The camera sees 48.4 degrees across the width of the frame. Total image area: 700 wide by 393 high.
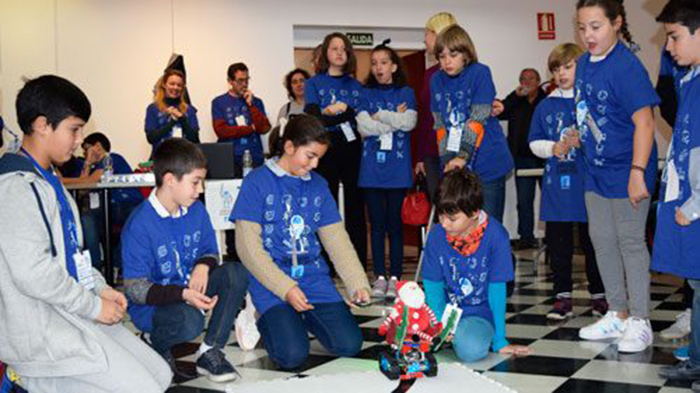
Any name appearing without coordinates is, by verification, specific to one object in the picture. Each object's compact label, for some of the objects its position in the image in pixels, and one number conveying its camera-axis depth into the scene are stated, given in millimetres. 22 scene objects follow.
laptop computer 4422
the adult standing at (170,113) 4965
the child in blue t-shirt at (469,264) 2686
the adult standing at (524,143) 6652
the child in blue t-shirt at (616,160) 2803
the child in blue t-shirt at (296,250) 2768
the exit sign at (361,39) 7316
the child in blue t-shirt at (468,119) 3486
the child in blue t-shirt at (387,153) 4352
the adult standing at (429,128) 4062
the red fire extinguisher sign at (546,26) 7848
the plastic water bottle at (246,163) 4733
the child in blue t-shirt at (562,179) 3430
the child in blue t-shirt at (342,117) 4461
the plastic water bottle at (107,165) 4191
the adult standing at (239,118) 5691
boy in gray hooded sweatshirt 1859
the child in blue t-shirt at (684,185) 2330
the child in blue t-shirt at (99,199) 3660
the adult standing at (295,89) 5559
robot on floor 2225
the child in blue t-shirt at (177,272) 2535
